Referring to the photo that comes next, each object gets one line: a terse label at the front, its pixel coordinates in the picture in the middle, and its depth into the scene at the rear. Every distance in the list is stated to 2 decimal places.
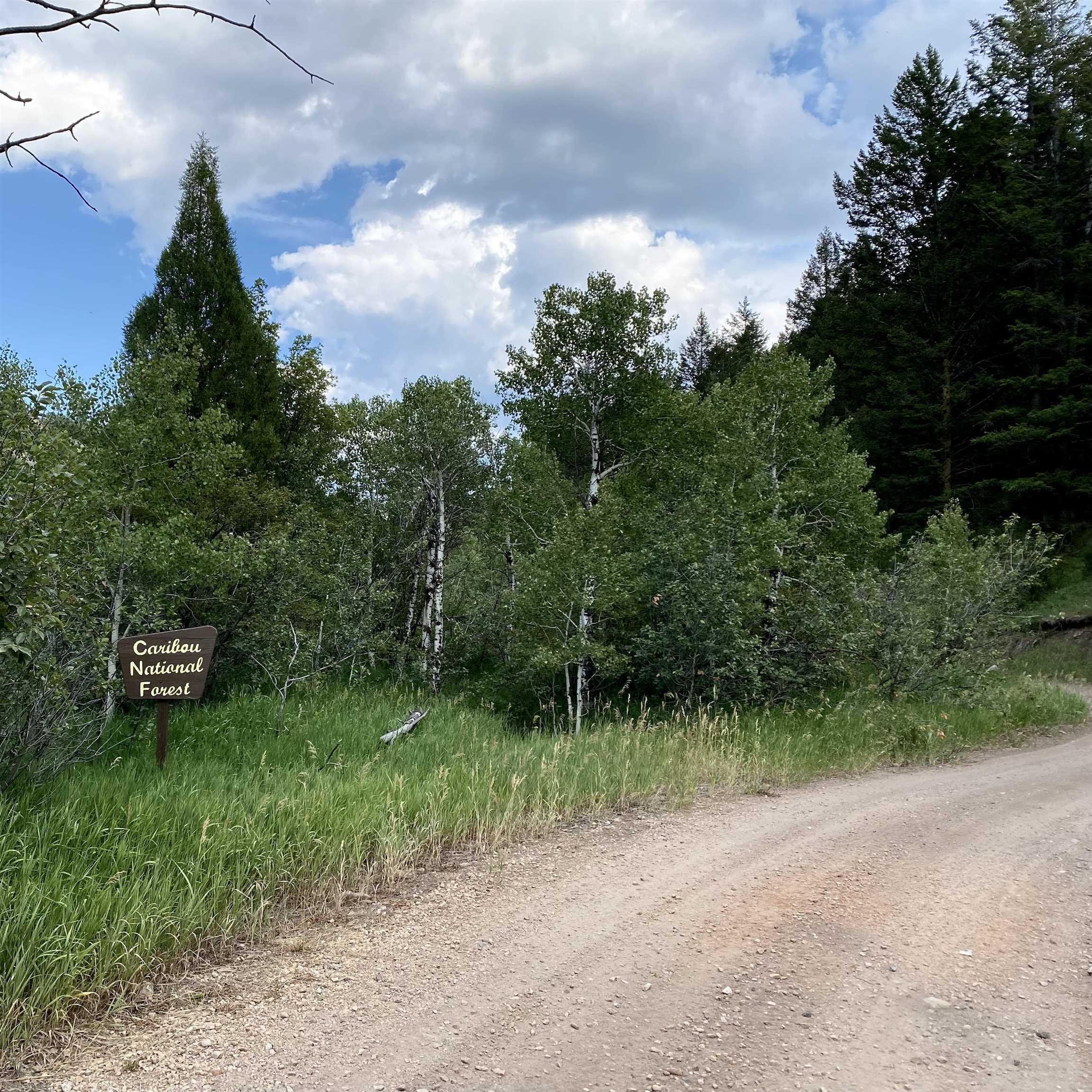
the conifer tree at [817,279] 47.34
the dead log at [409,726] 9.23
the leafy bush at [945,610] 11.73
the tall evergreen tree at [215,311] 20.16
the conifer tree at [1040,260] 24.61
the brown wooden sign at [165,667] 6.64
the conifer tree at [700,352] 45.59
